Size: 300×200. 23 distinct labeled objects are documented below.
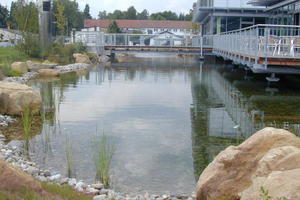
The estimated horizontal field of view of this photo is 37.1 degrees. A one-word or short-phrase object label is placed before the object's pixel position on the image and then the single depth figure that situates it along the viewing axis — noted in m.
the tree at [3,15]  83.46
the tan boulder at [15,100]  12.12
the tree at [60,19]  50.34
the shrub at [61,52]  32.69
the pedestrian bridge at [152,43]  37.84
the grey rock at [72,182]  6.92
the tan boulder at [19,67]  23.65
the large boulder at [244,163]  5.36
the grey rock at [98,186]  6.87
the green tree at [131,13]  144.62
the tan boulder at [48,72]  24.88
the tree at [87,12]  137.89
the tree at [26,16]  34.88
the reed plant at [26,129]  8.94
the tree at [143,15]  158.07
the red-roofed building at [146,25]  109.75
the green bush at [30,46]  30.77
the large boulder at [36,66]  25.89
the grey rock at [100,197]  6.26
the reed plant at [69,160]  7.69
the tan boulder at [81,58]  34.28
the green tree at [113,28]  72.15
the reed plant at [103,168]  7.17
